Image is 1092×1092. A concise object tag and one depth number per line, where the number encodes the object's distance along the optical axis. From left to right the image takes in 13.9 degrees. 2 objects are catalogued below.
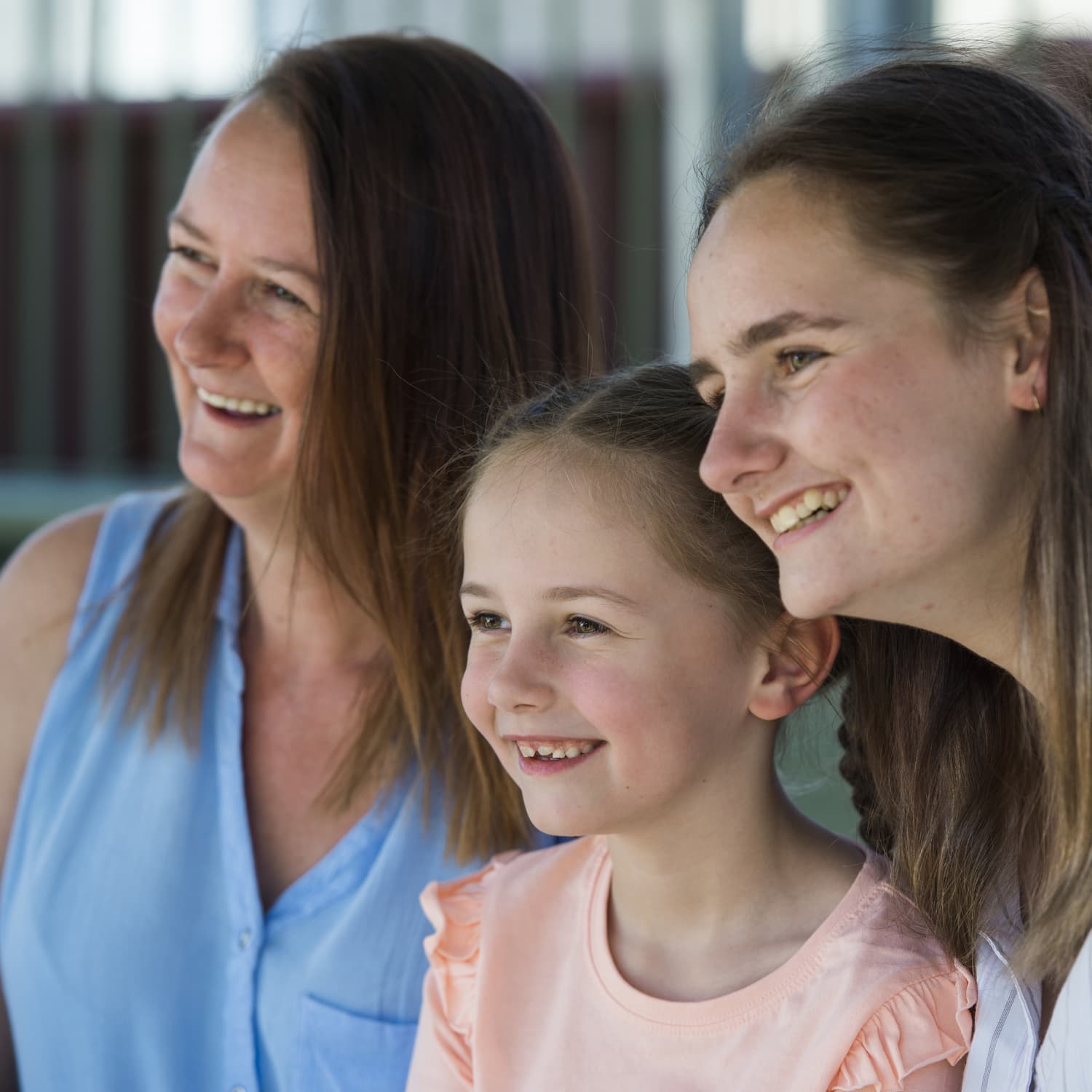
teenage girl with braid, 1.93
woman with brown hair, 2.21
